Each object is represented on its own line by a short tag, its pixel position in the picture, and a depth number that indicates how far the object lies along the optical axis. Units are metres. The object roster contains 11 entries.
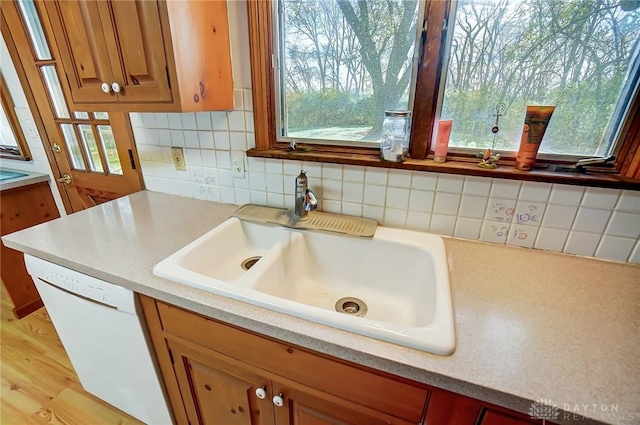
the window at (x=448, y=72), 0.76
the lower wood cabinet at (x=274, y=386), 0.56
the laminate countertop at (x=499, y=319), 0.48
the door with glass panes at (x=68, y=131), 1.39
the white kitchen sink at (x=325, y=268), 0.75
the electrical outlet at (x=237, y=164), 1.17
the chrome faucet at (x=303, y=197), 0.98
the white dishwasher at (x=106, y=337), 0.84
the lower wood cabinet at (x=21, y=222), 1.64
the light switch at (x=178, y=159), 1.29
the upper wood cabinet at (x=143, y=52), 0.82
